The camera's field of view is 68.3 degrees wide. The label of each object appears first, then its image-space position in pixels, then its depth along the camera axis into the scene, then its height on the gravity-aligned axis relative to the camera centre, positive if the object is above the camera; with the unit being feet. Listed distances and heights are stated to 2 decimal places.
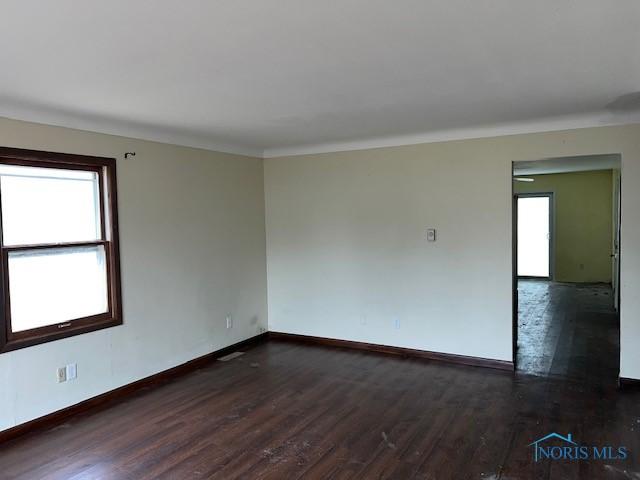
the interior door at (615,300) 23.95 -4.26
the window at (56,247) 11.29 -0.46
